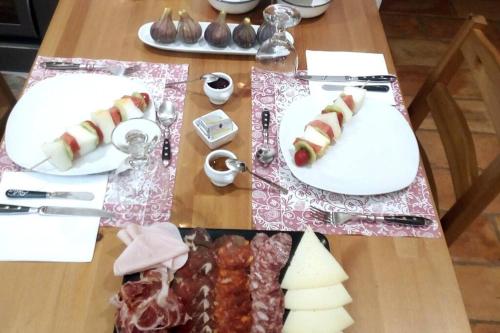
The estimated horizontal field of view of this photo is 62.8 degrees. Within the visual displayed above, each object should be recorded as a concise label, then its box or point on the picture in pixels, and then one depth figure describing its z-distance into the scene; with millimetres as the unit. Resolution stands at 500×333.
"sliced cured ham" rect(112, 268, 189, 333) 644
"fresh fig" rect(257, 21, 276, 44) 1105
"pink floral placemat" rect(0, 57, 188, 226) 815
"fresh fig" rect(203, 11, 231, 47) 1098
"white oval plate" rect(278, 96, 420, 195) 871
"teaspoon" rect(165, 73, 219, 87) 1032
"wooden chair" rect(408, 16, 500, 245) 912
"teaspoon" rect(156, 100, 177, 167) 911
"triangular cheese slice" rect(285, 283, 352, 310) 691
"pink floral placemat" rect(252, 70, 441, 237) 815
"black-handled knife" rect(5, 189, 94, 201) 798
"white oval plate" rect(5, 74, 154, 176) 852
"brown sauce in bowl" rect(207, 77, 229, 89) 1021
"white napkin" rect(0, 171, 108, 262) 740
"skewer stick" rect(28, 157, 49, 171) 828
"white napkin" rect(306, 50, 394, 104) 1101
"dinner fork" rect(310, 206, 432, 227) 819
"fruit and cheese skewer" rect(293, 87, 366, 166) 883
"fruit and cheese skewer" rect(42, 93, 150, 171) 824
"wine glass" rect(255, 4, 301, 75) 1084
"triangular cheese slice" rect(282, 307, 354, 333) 670
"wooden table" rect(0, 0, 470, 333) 687
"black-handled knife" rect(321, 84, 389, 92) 1083
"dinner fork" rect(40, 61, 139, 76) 1047
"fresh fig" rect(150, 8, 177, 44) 1096
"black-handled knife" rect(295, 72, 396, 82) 1100
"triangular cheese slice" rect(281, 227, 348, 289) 714
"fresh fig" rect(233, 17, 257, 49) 1103
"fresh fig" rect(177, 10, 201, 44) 1099
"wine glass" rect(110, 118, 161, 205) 802
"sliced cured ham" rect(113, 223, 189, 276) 710
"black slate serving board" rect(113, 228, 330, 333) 774
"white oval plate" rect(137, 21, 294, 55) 1129
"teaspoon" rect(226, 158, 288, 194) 847
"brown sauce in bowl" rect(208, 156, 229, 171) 861
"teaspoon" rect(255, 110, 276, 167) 906
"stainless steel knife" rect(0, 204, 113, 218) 774
